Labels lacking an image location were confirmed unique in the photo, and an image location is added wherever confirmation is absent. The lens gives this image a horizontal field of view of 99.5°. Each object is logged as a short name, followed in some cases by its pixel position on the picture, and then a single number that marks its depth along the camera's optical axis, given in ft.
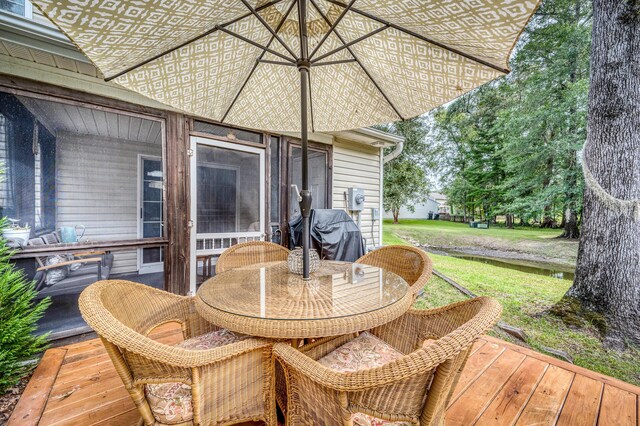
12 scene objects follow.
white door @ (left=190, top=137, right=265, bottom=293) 10.31
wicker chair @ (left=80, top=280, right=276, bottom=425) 3.14
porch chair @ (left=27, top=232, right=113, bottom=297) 7.88
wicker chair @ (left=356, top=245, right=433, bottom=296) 6.40
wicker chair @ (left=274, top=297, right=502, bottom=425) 2.58
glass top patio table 3.61
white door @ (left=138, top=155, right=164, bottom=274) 9.38
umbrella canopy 3.95
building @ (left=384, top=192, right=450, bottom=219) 101.05
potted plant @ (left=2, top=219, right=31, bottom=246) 7.20
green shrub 6.03
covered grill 11.19
